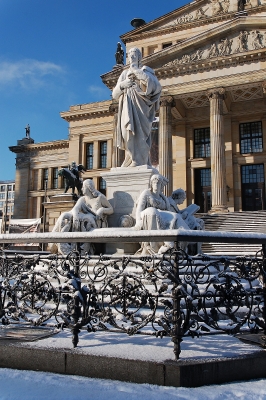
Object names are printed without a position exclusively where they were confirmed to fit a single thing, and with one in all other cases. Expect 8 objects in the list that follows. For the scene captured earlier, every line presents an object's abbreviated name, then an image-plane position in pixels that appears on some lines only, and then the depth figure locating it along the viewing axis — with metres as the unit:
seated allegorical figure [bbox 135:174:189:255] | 6.32
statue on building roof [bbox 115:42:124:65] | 36.25
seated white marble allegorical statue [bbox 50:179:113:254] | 7.00
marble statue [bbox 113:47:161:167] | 7.84
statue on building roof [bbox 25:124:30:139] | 54.66
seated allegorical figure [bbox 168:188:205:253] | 7.54
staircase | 20.22
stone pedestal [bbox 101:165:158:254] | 7.55
